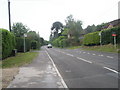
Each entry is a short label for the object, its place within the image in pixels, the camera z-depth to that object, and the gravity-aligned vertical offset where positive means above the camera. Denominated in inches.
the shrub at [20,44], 837.0 +4.1
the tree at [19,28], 1443.9 +204.5
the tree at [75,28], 1732.2 +236.8
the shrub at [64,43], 1846.2 +18.9
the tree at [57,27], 3503.3 +508.6
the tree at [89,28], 2853.5 +383.4
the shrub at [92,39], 1032.0 +50.7
